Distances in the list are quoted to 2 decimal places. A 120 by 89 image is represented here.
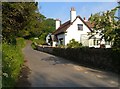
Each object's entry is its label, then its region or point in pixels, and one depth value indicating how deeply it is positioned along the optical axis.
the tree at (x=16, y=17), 5.16
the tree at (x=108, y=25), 6.24
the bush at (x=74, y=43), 15.71
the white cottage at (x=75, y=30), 17.03
